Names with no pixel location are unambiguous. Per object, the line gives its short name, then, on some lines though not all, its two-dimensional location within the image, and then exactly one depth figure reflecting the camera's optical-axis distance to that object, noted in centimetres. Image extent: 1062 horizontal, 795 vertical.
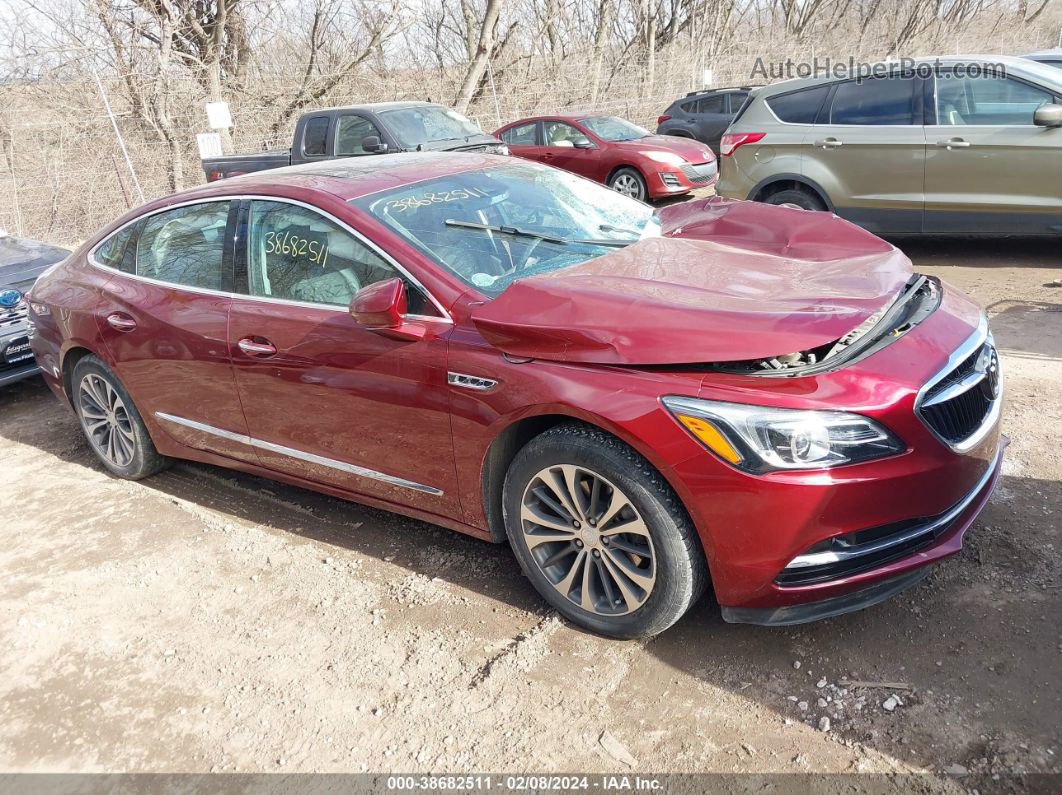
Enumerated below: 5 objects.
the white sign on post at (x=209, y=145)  1166
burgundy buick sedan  248
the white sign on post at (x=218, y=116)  1225
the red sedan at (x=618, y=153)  1152
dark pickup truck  1003
